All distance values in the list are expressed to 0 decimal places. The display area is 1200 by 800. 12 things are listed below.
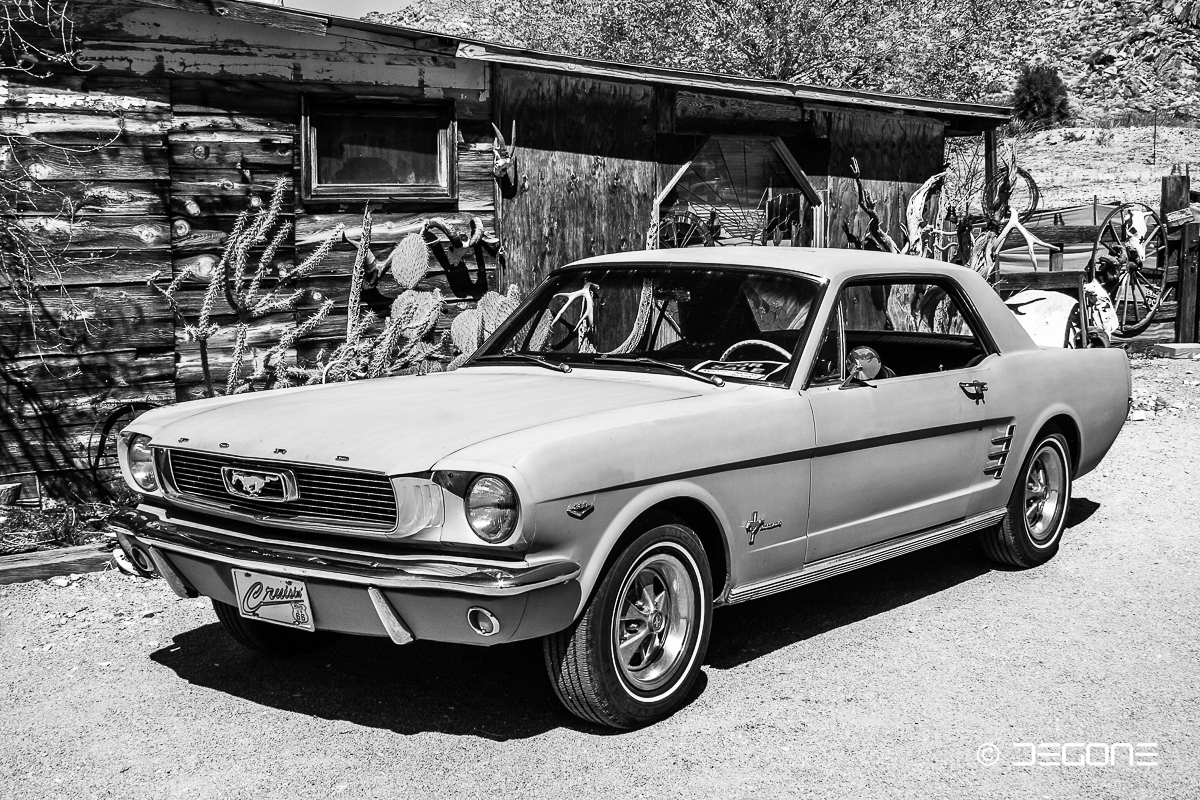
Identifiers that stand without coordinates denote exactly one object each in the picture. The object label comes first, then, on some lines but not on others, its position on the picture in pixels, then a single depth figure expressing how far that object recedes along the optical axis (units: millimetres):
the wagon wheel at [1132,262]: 14594
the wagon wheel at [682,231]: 9992
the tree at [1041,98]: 55375
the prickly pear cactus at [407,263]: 8016
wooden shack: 7098
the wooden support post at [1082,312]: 11984
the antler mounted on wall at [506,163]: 8641
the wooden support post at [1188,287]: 13508
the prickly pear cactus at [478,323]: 7859
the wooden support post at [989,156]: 12930
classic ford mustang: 3477
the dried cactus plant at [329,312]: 7297
